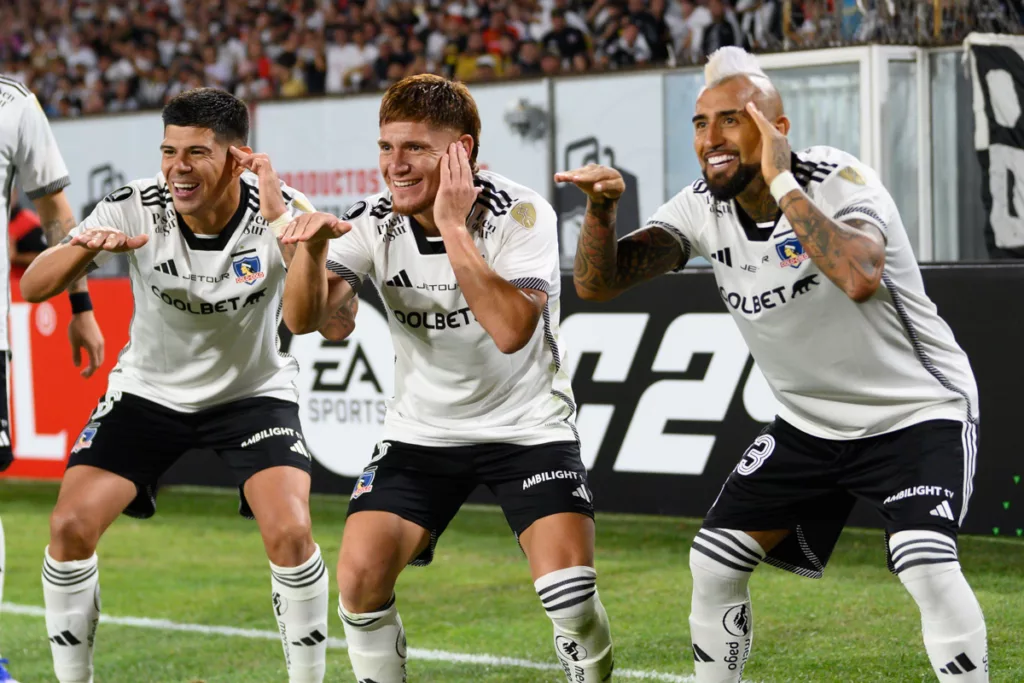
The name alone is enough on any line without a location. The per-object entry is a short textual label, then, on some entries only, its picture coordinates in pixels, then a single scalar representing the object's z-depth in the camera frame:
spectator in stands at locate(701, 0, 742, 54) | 11.14
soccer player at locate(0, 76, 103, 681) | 5.38
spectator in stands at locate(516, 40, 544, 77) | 12.91
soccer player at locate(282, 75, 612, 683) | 4.34
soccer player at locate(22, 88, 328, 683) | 5.02
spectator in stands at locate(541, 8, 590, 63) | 12.89
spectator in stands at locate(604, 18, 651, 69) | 12.23
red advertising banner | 10.20
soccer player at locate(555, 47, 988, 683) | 3.99
